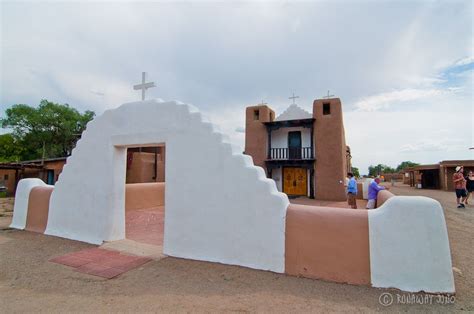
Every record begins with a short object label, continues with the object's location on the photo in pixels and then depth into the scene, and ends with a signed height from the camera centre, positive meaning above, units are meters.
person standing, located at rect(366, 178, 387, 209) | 7.65 -0.65
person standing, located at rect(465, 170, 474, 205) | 13.33 -0.65
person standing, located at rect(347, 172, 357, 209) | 9.56 -0.77
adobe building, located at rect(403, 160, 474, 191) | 21.31 -0.31
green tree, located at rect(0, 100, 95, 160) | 24.91 +4.73
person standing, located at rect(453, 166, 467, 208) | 10.77 -0.67
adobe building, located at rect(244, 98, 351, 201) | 15.87 +1.69
